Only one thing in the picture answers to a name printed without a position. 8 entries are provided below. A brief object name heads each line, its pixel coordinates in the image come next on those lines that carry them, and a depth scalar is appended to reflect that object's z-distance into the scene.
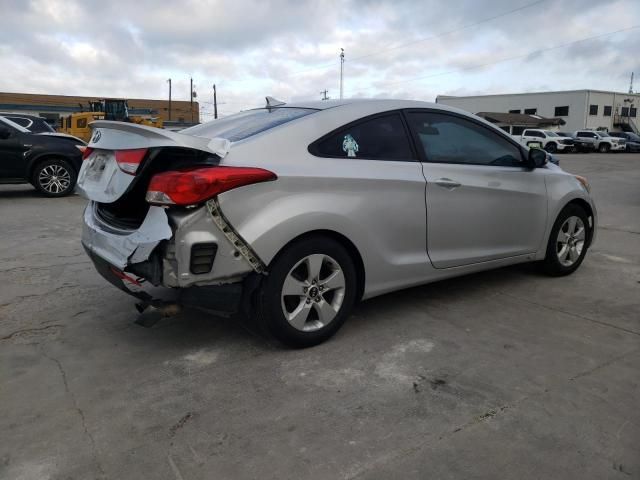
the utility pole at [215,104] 73.27
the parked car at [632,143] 40.44
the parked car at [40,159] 9.22
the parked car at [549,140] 37.00
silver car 2.78
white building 59.72
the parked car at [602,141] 39.00
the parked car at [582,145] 38.62
